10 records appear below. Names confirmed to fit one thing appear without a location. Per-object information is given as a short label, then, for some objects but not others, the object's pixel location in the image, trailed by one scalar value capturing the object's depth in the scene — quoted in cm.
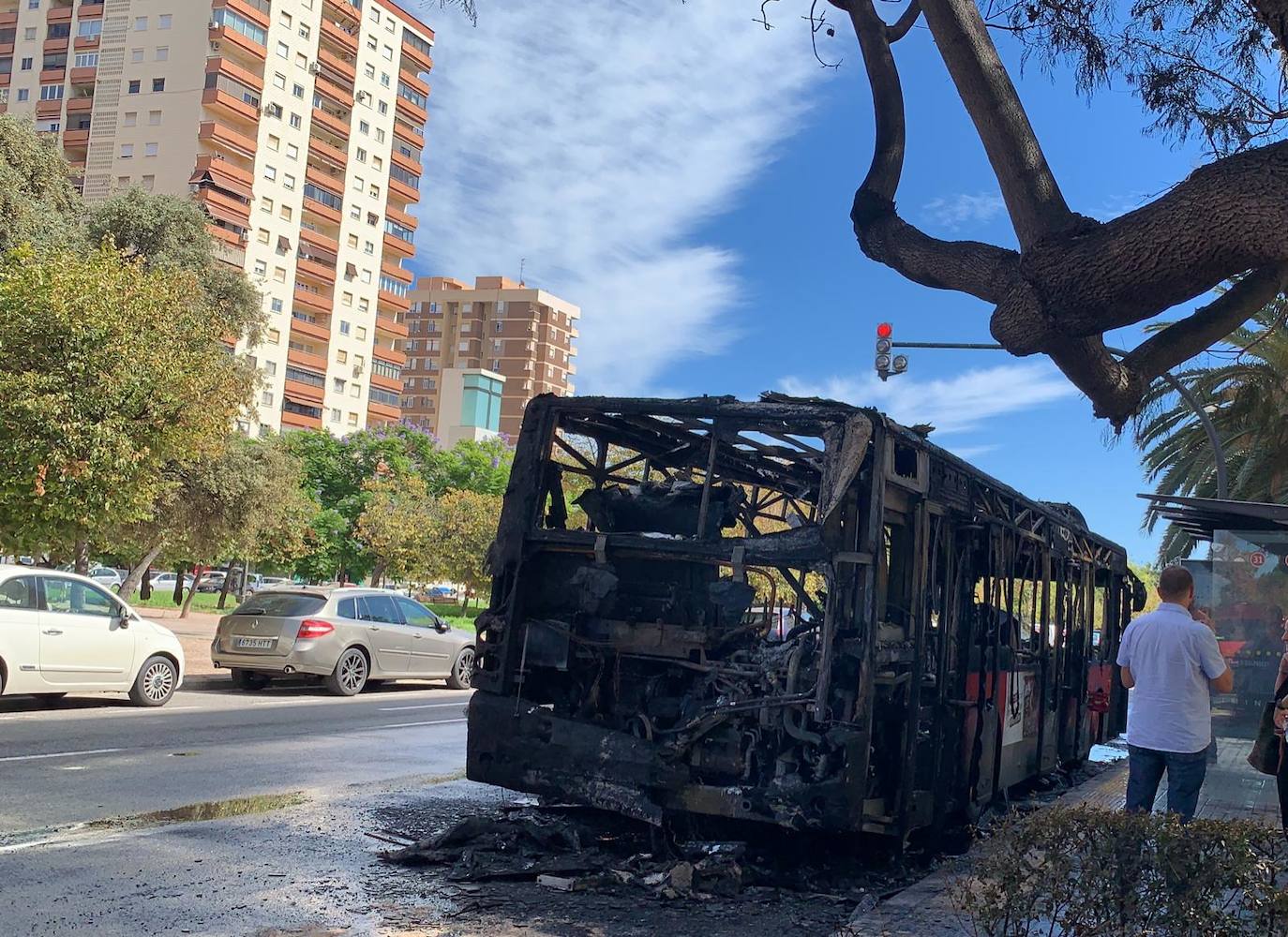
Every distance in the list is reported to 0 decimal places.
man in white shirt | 686
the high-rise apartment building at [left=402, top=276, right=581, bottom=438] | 13838
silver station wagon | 1722
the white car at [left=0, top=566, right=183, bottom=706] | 1302
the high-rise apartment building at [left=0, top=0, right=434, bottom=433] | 7244
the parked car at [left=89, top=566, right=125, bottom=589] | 5676
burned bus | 701
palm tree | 1981
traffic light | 1755
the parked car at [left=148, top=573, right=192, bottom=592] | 7231
